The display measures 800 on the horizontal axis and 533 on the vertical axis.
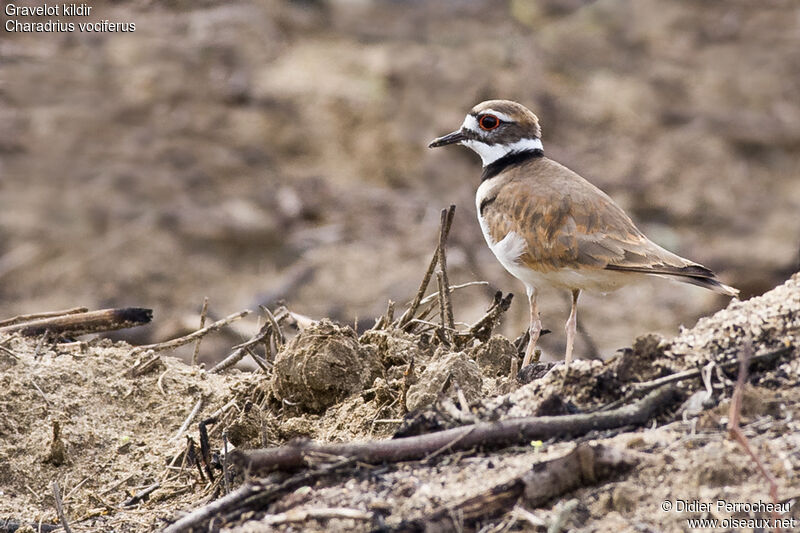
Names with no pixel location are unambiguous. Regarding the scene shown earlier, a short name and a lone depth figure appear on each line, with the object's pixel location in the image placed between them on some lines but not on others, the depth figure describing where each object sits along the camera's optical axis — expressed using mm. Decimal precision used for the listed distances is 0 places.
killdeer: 10211
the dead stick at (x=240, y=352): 10125
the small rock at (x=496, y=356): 9273
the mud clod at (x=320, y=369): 8906
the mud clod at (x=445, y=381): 8109
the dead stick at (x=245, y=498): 6676
